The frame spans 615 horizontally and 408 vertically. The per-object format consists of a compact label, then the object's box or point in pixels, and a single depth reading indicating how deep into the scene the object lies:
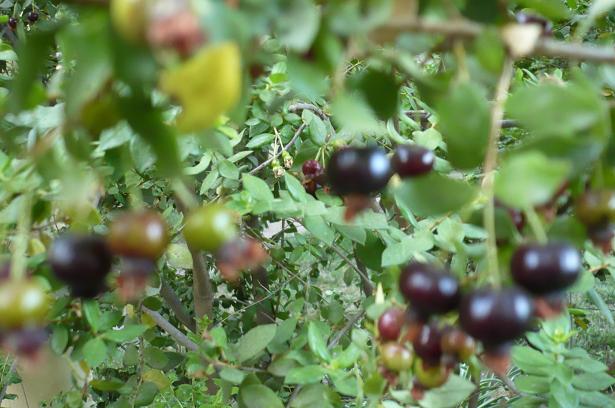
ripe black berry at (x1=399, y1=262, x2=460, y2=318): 0.52
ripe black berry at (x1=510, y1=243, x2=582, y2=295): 0.50
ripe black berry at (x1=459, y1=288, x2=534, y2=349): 0.50
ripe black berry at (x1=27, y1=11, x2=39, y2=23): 2.07
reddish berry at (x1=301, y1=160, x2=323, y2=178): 0.95
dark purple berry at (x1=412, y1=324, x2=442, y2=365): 0.55
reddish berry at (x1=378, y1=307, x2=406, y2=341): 0.61
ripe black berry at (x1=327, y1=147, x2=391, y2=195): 0.54
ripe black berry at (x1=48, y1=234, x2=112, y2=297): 0.52
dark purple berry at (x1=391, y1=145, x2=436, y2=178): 0.58
